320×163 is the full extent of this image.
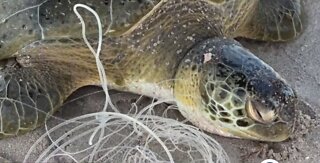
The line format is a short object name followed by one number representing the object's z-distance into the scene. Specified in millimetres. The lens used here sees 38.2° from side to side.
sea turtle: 1450
